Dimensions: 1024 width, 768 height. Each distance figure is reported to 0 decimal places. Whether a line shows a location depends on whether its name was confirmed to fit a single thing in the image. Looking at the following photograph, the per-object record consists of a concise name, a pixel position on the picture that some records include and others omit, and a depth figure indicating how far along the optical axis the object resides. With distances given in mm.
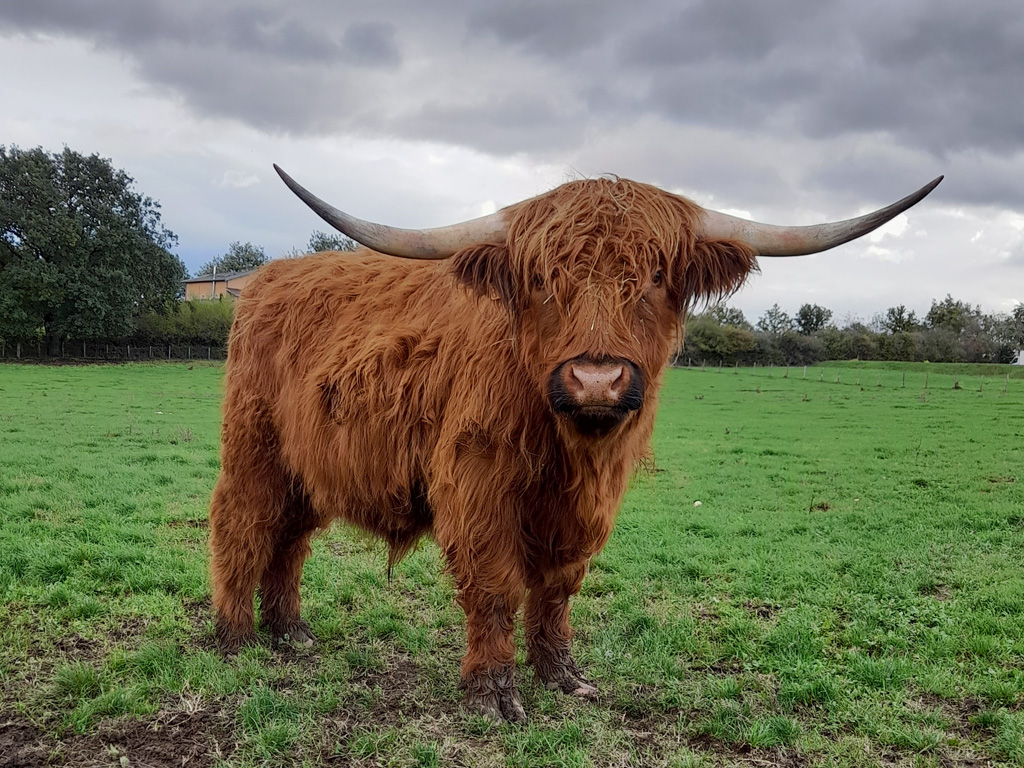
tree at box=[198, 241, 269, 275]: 86888
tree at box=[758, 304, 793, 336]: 68188
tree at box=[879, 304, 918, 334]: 67569
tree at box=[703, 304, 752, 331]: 46572
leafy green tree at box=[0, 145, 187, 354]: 33781
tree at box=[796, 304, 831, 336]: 68394
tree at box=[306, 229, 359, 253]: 62244
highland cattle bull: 2570
